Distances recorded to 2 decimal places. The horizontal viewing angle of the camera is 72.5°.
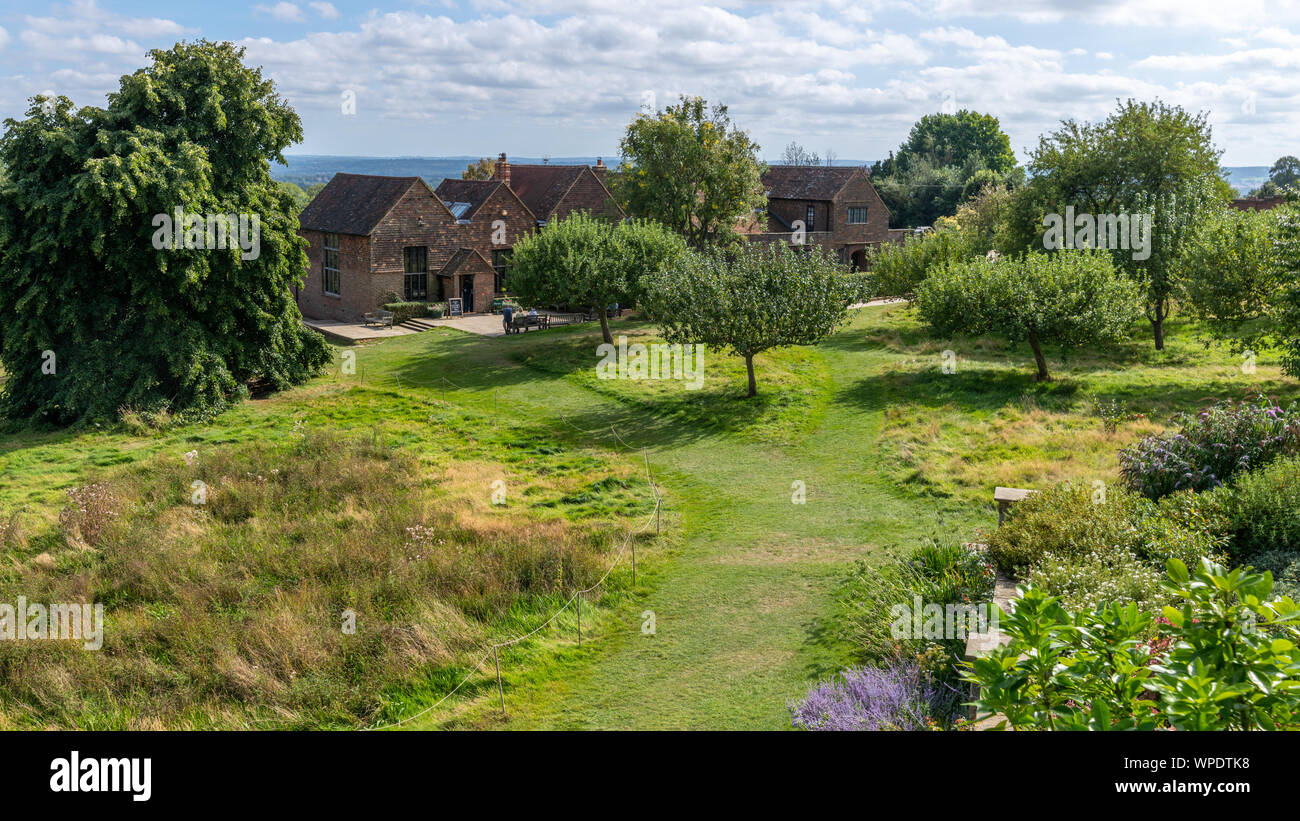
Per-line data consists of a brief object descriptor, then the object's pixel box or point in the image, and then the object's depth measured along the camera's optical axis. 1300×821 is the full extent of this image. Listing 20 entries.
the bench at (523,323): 45.42
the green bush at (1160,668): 5.38
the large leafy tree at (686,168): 46.09
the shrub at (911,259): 45.34
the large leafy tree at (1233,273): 30.80
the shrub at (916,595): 11.50
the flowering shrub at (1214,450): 15.11
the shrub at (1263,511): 12.47
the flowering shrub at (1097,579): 10.80
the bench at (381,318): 49.07
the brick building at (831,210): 63.59
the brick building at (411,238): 49.94
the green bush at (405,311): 49.38
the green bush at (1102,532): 12.38
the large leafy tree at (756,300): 30.38
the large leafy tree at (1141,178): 37.22
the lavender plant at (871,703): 10.27
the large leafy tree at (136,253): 29.58
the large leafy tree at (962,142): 109.55
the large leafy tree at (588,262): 37.69
